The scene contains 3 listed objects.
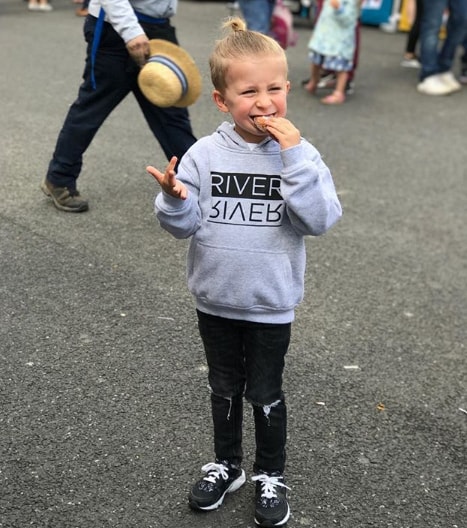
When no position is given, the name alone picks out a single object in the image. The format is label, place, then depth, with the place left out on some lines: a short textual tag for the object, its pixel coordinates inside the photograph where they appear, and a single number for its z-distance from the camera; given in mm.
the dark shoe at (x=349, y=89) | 8398
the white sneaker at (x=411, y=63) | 9977
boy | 2121
